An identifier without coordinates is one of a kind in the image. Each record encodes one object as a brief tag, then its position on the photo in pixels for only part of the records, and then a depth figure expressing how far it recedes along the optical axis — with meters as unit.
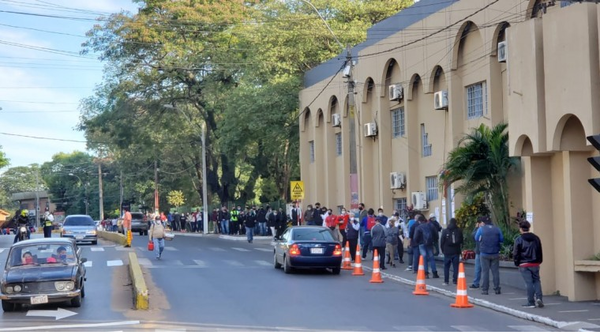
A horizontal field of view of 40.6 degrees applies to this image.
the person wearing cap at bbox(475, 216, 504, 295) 18.02
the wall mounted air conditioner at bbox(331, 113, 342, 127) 40.09
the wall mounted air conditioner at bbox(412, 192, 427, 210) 30.47
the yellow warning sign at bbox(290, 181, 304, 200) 37.09
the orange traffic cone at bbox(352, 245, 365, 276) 23.19
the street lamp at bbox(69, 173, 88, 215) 110.60
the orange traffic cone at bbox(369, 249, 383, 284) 21.09
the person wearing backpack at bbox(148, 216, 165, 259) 28.14
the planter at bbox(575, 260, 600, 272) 15.87
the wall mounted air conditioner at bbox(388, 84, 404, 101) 32.24
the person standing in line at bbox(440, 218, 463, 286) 19.95
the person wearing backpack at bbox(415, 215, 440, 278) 21.59
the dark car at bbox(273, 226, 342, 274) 22.67
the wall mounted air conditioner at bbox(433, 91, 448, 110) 28.12
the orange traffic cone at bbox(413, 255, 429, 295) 18.42
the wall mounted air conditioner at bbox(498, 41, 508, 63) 23.61
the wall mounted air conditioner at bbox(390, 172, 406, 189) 32.81
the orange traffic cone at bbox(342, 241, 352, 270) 25.25
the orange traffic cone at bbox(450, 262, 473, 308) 16.11
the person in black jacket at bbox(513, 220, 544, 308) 15.64
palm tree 23.19
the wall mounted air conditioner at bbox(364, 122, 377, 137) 35.16
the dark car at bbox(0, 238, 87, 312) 15.67
